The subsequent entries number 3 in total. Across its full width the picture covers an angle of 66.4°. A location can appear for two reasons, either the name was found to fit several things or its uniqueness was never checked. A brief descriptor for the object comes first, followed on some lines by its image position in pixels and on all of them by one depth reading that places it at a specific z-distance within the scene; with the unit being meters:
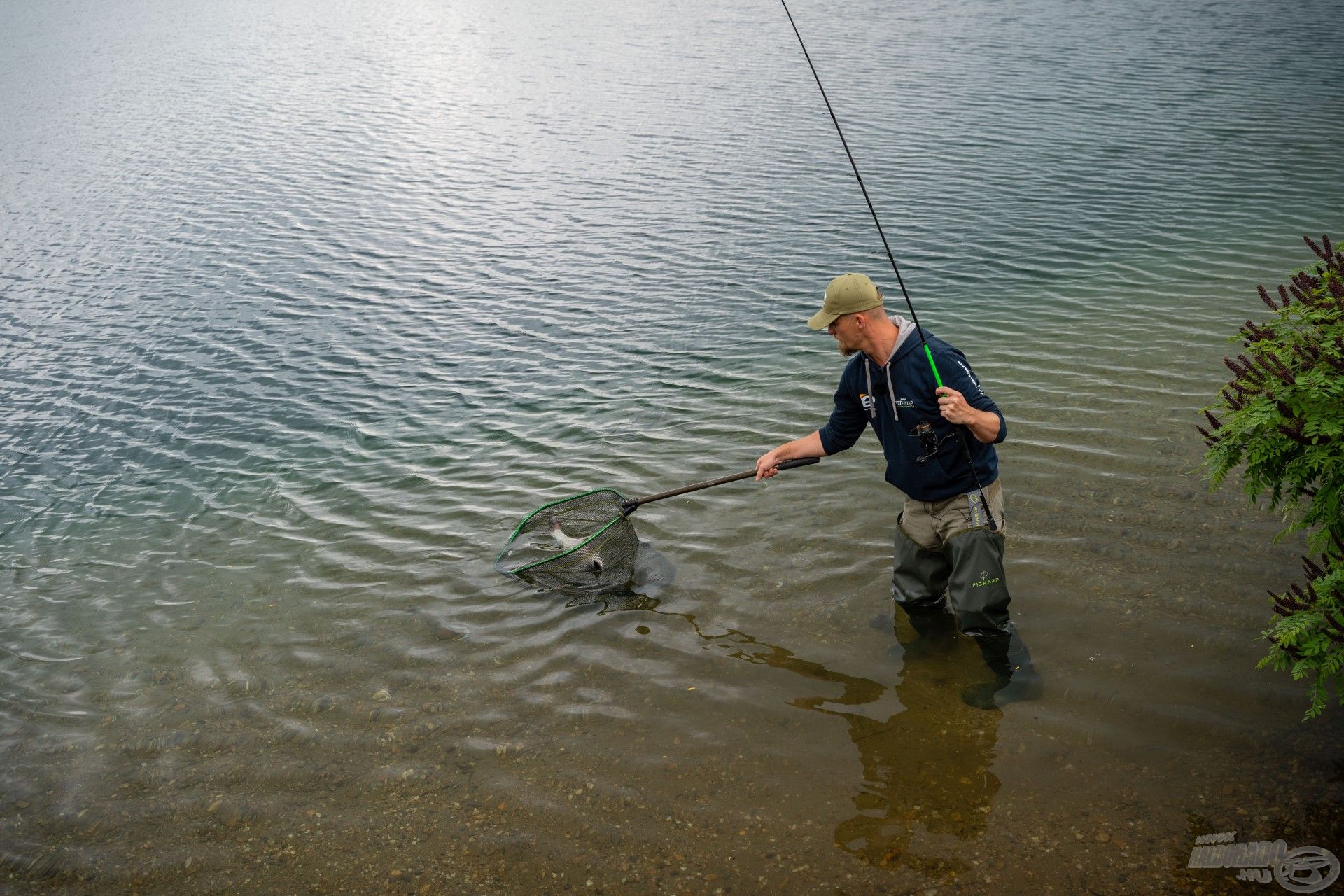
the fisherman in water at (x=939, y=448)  5.35
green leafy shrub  4.18
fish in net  7.04
